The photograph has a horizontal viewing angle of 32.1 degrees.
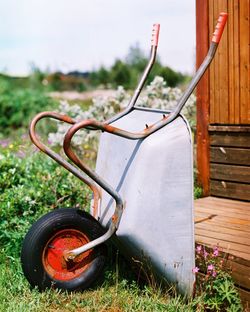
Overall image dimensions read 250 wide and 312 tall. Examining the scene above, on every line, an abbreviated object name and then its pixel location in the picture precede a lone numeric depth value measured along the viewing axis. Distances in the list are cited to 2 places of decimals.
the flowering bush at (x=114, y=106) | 4.80
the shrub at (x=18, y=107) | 7.93
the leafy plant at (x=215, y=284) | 2.18
